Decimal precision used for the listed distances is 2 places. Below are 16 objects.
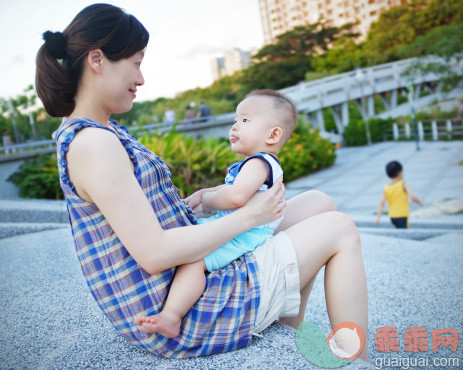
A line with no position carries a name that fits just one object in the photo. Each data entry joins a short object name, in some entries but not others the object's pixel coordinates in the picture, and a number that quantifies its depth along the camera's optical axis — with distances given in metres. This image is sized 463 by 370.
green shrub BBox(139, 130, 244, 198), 5.99
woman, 1.12
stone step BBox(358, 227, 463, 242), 4.11
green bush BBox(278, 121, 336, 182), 11.21
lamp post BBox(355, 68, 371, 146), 23.40
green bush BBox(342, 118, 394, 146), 20.59
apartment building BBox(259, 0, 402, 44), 50.28
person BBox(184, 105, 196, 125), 12.66
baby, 1.21
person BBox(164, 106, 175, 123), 14.25
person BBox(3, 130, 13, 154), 10.06
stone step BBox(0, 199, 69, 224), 4.16
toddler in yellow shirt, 4.58
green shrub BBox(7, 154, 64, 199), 6.64
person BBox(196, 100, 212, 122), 12.99
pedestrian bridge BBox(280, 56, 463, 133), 21.38
